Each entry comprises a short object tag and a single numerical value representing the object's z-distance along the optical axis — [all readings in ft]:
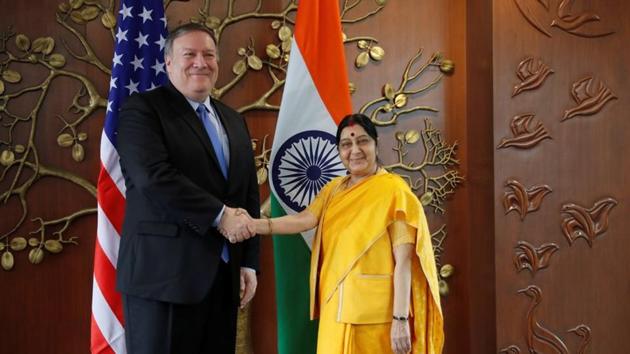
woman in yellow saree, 6.14
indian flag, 7.61
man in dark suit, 5.34
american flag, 6.97
